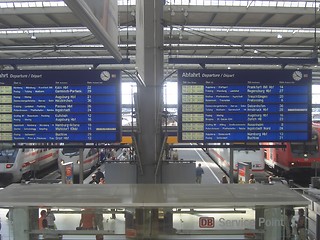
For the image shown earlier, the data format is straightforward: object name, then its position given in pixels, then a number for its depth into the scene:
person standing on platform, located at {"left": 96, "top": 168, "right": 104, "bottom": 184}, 15.27
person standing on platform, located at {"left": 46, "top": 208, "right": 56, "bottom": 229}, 4.84
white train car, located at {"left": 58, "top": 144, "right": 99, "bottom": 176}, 21.09
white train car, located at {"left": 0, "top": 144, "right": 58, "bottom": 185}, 18.80
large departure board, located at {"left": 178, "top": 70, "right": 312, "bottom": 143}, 6.61
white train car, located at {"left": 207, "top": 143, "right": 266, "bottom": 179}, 19.86
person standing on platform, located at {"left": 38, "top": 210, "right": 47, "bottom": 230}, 4.82
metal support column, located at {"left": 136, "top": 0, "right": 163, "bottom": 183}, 6.75
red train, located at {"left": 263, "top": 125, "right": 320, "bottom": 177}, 18.78
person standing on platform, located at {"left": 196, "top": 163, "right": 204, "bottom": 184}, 16.27
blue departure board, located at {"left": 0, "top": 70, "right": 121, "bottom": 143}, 6.51
